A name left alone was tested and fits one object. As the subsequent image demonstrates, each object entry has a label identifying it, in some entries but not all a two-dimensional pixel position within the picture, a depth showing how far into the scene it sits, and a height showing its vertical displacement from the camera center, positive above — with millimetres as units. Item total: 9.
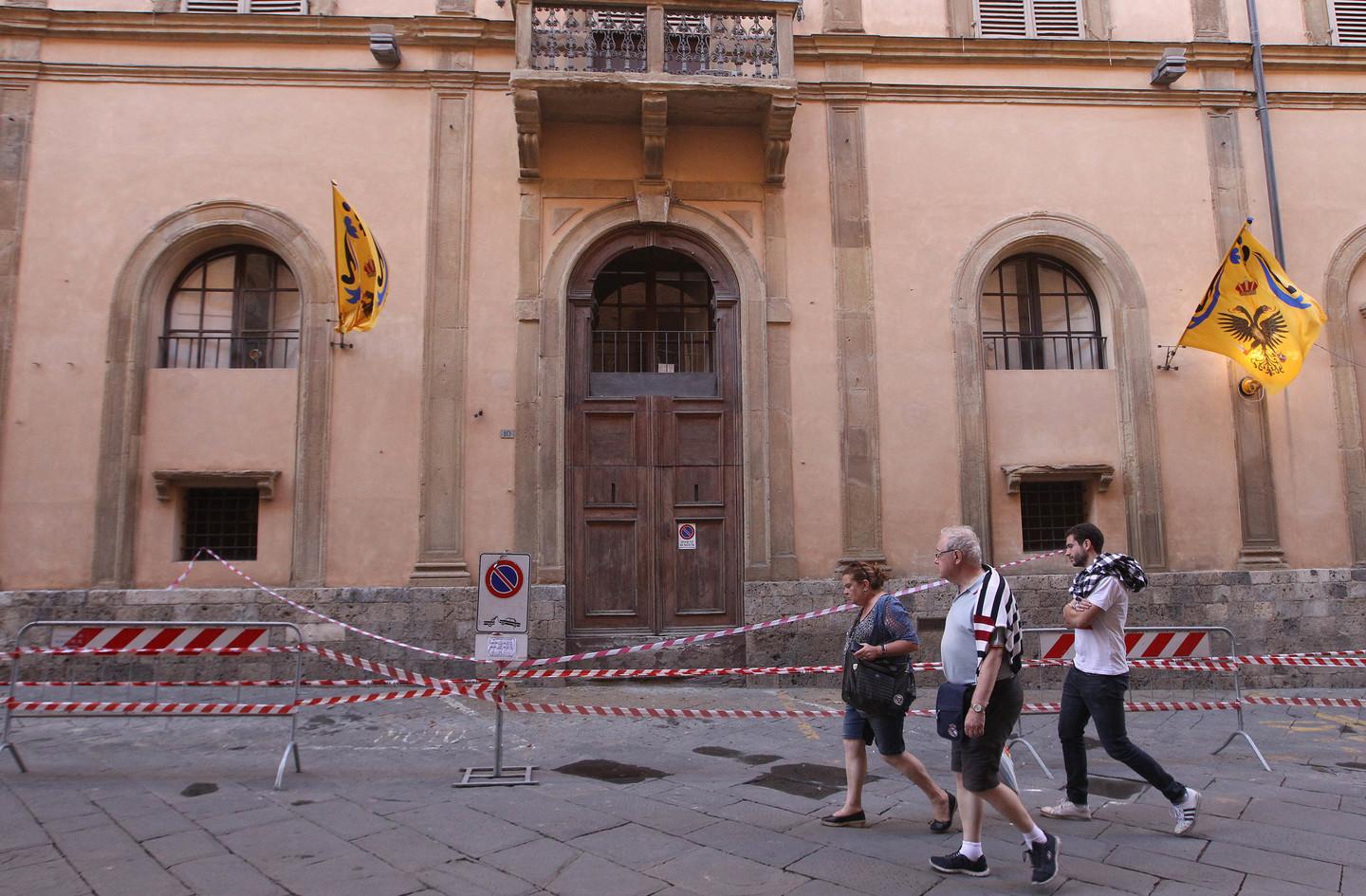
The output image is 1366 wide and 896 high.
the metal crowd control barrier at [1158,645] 7402 -696
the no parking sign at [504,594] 6457 -158
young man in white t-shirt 4953 -640
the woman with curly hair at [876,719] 4871 -854
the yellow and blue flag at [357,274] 9492 +3325
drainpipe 11223 +5647
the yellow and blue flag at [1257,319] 10062 +2890
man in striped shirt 4105 -573
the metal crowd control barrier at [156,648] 6465 -561
